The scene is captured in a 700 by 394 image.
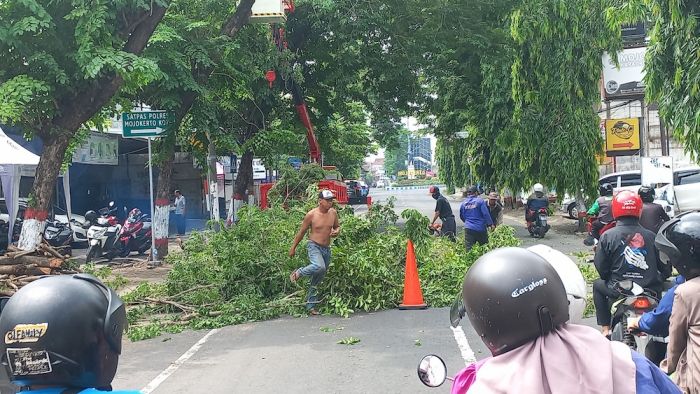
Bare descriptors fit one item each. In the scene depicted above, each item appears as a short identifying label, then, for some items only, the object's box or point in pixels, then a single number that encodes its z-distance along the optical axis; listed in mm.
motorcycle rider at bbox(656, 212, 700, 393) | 3482
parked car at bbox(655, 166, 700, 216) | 17594
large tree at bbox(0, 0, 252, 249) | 9383
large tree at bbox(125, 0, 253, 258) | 12531
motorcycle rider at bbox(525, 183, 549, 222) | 20438
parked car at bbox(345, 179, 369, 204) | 49281
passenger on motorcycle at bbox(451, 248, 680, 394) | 1868
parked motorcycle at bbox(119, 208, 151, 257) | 17953
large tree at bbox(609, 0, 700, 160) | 9055
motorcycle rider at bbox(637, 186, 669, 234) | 9617
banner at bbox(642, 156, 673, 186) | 18702
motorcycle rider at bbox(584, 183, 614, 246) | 11727
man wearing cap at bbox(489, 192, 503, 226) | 16766
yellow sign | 30406
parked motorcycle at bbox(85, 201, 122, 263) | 16688
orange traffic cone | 10127
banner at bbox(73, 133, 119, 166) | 23533
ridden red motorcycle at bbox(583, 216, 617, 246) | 10339
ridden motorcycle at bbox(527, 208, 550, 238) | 20266
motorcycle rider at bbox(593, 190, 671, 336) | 5605
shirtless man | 10039
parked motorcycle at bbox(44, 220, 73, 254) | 17453
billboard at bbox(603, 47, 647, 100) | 26844
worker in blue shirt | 13039
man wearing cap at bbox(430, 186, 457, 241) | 16020
